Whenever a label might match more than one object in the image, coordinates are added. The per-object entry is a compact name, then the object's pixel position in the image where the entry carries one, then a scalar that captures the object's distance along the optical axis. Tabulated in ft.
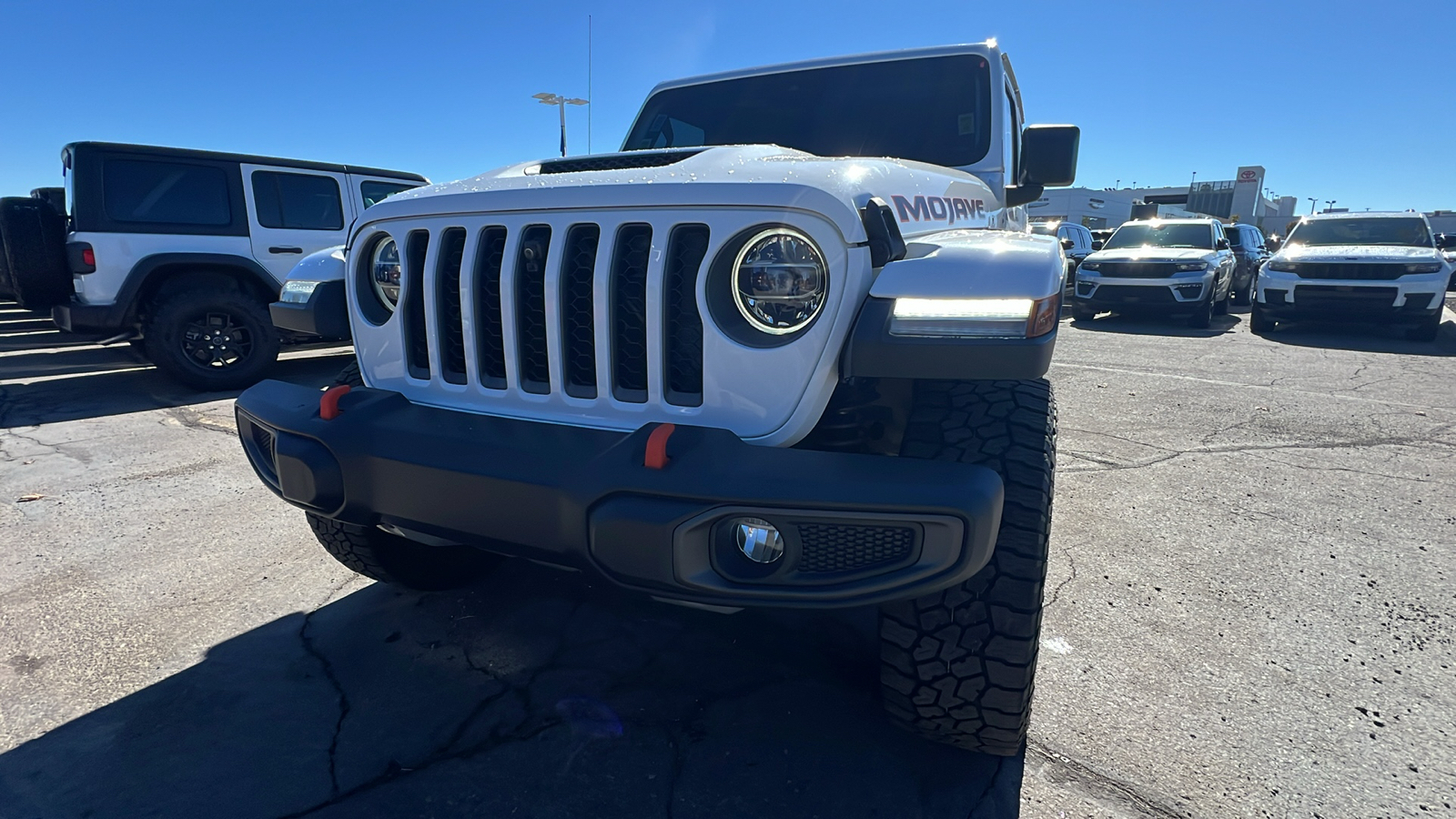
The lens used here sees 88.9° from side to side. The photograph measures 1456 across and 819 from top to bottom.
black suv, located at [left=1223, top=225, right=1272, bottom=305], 45.70
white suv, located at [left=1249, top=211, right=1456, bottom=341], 27.81
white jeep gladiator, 4.63
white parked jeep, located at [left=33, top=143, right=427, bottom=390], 18.52
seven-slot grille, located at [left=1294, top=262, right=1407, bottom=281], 28.19
